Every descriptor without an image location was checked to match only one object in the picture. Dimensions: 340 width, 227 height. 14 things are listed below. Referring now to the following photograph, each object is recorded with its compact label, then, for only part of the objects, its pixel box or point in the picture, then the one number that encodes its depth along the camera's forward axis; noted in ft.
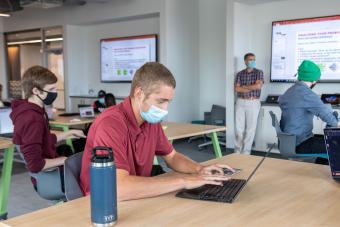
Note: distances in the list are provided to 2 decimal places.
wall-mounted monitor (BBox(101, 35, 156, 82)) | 24.78
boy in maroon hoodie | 8.39
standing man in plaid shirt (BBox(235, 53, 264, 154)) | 18.72
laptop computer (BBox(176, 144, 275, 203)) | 4.87
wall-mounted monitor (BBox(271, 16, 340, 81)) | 17.94
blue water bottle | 3.90
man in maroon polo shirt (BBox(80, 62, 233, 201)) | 4.99
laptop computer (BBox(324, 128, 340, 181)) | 5.66
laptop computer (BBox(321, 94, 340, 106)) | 17.63
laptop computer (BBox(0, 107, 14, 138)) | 12.33
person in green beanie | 10.96
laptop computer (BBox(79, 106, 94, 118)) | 17.02
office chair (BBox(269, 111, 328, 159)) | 10.96
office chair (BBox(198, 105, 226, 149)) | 21.61
